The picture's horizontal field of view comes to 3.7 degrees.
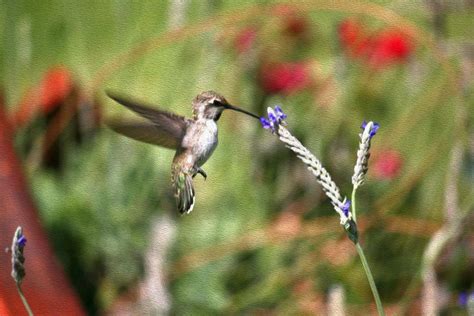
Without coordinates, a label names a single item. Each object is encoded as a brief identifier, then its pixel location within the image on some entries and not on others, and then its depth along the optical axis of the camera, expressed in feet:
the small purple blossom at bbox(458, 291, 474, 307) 13.16
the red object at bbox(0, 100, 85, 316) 14.01
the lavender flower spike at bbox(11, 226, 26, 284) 12.59
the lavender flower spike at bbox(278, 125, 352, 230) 12.46
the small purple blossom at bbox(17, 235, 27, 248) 12.58
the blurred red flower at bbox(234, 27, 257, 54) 28.00
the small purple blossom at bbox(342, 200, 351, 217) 12.52
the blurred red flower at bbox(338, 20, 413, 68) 28.29
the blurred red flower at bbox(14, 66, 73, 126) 25.03
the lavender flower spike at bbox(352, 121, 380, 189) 12.55
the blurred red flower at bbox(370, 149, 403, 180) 25.85
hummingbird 12.57
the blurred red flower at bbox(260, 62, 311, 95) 27.72
